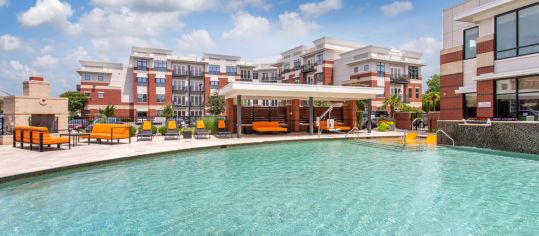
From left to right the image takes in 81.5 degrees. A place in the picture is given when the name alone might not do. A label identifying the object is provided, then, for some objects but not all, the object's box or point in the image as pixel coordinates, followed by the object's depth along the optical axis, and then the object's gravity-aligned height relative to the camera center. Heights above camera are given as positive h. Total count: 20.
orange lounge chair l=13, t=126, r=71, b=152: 10.73 -0.85
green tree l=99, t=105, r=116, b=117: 44.54 +0.19
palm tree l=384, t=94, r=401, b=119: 38.97 +1.44
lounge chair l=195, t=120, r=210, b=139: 16.45 -0.96
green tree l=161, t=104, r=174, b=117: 47.69 +0.30
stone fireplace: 12.98 +0.20
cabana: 17.41 +1.21
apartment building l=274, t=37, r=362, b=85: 51.53 +9.19
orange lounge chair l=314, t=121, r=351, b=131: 20.44 -0.91
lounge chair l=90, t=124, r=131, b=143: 13.45 -0.82
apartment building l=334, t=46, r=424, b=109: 46.28 +6.49
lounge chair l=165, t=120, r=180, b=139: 16.04 -0.91
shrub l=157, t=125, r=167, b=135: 18.99 -1.04
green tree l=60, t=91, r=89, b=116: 46.12 +1.83
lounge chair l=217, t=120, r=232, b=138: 17.56 -0.86
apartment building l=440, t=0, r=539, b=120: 13.70 +2.52
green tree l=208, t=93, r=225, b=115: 46.53 +1.48
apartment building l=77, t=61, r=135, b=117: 51.12 +4.34
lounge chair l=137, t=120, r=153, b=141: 15.45 -0.95
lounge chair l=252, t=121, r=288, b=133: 19.30 -0.89
